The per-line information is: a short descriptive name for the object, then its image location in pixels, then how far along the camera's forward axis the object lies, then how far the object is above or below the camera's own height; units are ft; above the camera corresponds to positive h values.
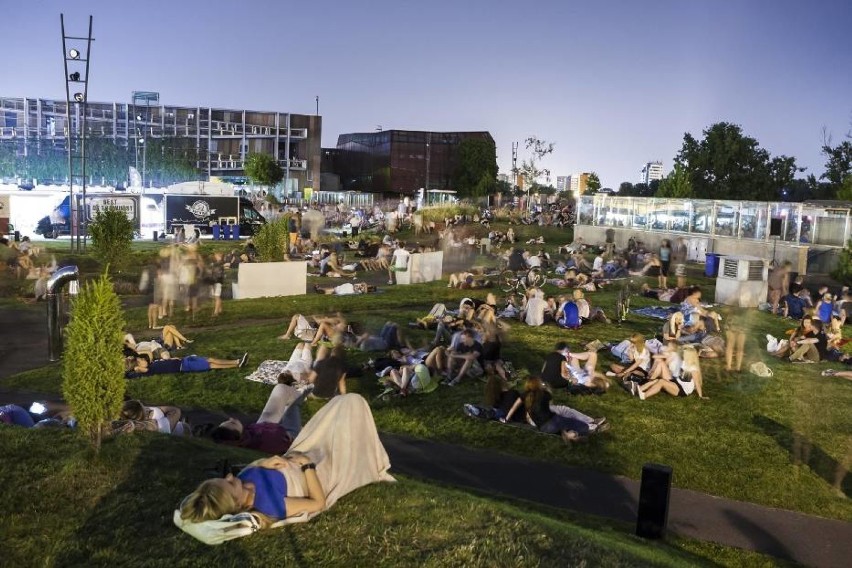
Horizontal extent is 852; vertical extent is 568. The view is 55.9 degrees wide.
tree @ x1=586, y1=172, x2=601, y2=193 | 345.31 +8.87
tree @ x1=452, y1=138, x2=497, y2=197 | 310.94 +14.24
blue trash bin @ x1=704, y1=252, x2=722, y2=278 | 93.76 -6.64
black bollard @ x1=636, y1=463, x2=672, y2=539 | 24.34 -8.91
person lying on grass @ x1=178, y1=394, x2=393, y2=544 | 19.33 -7.52
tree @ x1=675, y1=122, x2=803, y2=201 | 188.55 +10.36
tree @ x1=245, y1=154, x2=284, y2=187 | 257.34 +6.08
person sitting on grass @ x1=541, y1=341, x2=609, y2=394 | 40.34 -8.70
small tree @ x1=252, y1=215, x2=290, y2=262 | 71.56 -4.69
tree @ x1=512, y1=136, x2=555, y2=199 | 227.40 +10.06
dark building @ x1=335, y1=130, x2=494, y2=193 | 323.16 +14.45
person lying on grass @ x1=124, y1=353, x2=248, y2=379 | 42.86 -9.84
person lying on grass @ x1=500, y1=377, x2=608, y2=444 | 34.35 -9.28
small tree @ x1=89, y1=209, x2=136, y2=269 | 74.95 -5.00
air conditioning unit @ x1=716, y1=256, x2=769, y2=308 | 70.49 -6.23
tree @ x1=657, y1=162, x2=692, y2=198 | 144.36 +4.19
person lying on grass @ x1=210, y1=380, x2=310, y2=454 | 29.01 -8.92
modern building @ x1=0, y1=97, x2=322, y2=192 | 312.09 +21.40
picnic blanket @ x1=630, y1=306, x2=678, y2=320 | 64.84 -8.61
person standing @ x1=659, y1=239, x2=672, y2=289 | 90.66 -5.59
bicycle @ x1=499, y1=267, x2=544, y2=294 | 75.92 -7.95
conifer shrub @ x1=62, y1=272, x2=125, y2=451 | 22.80 -5.05
